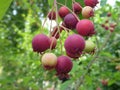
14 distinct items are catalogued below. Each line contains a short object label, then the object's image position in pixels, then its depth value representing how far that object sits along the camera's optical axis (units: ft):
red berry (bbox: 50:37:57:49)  0.33
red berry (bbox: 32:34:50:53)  0.31
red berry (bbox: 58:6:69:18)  0.36
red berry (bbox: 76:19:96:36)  0.32
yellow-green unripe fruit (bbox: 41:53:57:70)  0.31
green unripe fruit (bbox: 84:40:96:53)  0.32
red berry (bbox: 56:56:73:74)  0.31
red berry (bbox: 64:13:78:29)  0.34
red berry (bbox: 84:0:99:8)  0.36
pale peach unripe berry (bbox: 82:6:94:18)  0.34
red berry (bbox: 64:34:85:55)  0.30
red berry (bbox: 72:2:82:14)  0.37
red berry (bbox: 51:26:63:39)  0.34
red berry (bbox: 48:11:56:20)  0.36
